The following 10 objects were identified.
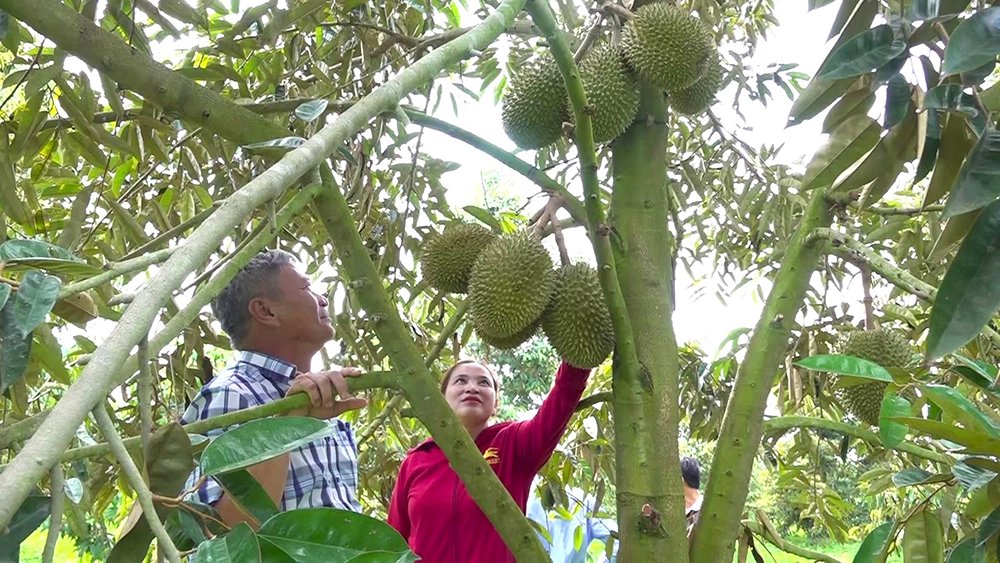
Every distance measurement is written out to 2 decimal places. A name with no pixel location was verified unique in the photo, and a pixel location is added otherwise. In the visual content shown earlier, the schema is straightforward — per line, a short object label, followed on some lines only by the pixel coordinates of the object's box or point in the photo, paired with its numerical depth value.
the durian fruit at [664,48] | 1.28
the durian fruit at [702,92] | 1.42
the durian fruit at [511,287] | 1.29
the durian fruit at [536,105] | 1.35
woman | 1.87
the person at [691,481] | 3.04
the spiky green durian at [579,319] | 1.29
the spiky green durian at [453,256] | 1.45
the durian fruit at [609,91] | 1.23
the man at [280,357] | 1.52
